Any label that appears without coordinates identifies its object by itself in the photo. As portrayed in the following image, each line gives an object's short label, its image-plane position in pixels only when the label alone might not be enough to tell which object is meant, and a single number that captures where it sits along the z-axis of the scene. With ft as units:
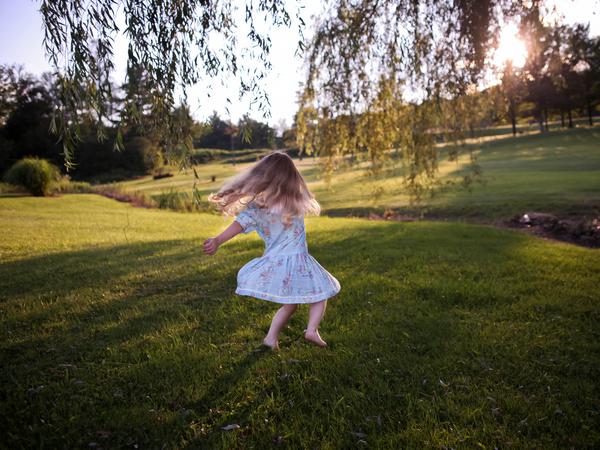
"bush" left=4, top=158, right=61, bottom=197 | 65.67
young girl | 12.16
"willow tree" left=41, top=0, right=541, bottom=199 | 12.57
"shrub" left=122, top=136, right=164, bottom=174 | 160.70
